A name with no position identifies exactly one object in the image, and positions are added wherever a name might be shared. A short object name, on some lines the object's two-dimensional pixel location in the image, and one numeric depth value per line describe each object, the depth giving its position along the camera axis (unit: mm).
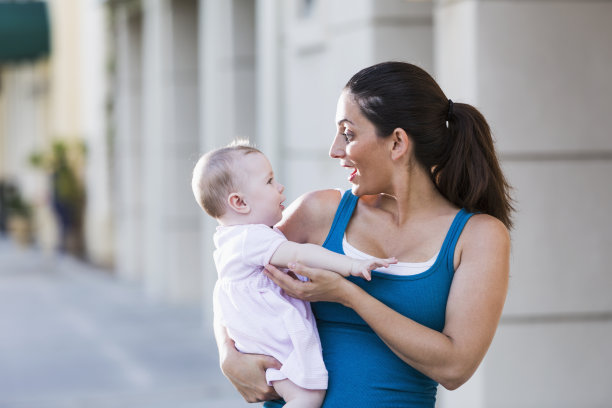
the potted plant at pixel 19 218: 30434
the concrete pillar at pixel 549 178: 7928
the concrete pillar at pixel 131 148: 21735
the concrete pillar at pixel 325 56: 9210
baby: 3934
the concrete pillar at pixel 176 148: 17914
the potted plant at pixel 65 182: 26844
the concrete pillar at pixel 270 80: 11914
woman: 3716
